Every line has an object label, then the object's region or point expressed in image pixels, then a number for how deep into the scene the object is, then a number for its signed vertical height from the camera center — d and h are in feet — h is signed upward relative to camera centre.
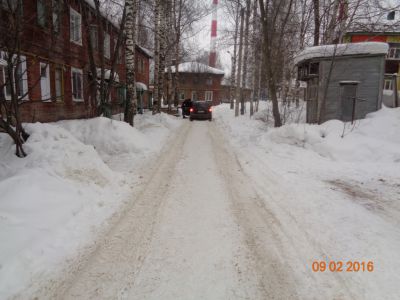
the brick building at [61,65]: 37.11 +6.05
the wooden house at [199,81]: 163.02 +14.26
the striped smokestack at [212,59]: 191.68 +32.44
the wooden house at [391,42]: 83.86 +20.52
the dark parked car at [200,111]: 74.43 -1.26
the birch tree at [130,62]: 36.01 +5.76
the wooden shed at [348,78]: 35.55 +4.01
